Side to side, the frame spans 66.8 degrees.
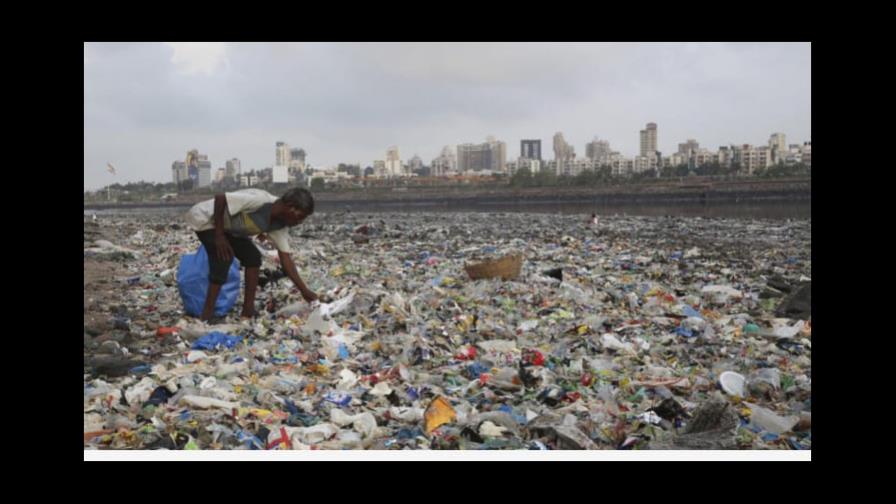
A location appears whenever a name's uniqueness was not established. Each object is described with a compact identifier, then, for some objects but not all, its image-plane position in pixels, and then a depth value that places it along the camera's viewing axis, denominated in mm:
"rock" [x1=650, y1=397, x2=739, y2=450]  2473
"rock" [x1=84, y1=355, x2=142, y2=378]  3004
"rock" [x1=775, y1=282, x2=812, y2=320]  3748
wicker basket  4781
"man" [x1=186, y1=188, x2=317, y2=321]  3527
